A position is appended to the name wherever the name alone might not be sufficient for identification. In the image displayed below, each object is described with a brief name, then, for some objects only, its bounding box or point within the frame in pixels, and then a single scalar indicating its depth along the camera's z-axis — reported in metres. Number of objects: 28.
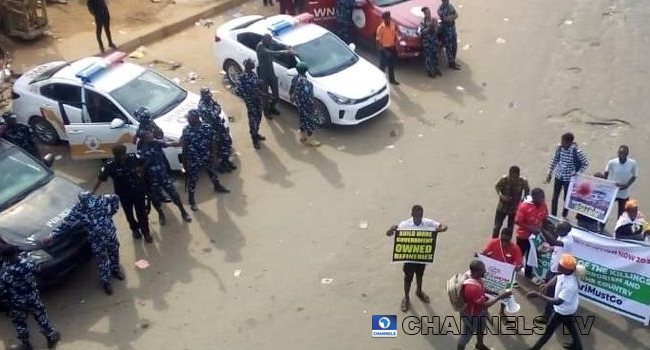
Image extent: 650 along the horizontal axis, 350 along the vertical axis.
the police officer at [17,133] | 10.80
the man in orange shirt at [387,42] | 14.07
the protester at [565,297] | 7.60
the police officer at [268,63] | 12.97
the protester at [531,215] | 8.87
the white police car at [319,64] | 12.87
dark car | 9.18
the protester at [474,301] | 7.52
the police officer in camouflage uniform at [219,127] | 11.25
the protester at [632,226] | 8.94
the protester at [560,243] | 8.49
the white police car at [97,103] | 11.52
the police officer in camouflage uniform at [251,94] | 12.10
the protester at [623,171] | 9.78
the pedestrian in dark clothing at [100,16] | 14.76
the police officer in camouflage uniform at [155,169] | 10.20
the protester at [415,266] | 8.53
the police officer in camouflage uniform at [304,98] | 12.31
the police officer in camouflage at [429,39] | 14.32
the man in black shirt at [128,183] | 9.88
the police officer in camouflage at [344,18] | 15.16
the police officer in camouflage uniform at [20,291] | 8.04
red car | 14.71
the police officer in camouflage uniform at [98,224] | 9.11
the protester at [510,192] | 9.50
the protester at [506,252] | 8.12
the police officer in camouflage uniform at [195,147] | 10.73
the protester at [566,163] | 9.89
